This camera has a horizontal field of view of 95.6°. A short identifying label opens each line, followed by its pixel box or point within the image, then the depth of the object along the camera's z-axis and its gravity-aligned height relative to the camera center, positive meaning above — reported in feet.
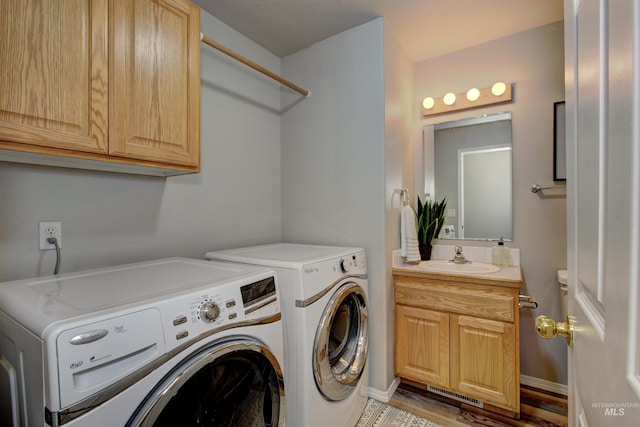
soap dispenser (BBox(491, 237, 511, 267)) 6.69 -1.10
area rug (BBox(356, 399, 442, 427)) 5.57 -4.13
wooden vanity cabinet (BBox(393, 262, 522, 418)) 5.32 -2.48
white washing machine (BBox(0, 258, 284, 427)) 2.07 -1.17
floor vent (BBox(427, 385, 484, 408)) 5.92 -3.93
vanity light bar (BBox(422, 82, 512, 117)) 6.96 +2.78
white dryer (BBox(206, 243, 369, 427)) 4.17 -1.95
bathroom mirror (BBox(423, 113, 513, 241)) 7.06 +0.90
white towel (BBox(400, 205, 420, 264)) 6.79 -0.67
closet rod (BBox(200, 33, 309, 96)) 5.10 +2.95
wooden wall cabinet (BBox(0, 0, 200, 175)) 2.88 +1.51
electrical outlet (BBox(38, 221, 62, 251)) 3.95 -0.27
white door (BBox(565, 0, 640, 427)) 1.09 +0.01
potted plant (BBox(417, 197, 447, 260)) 7.59 -0.39
